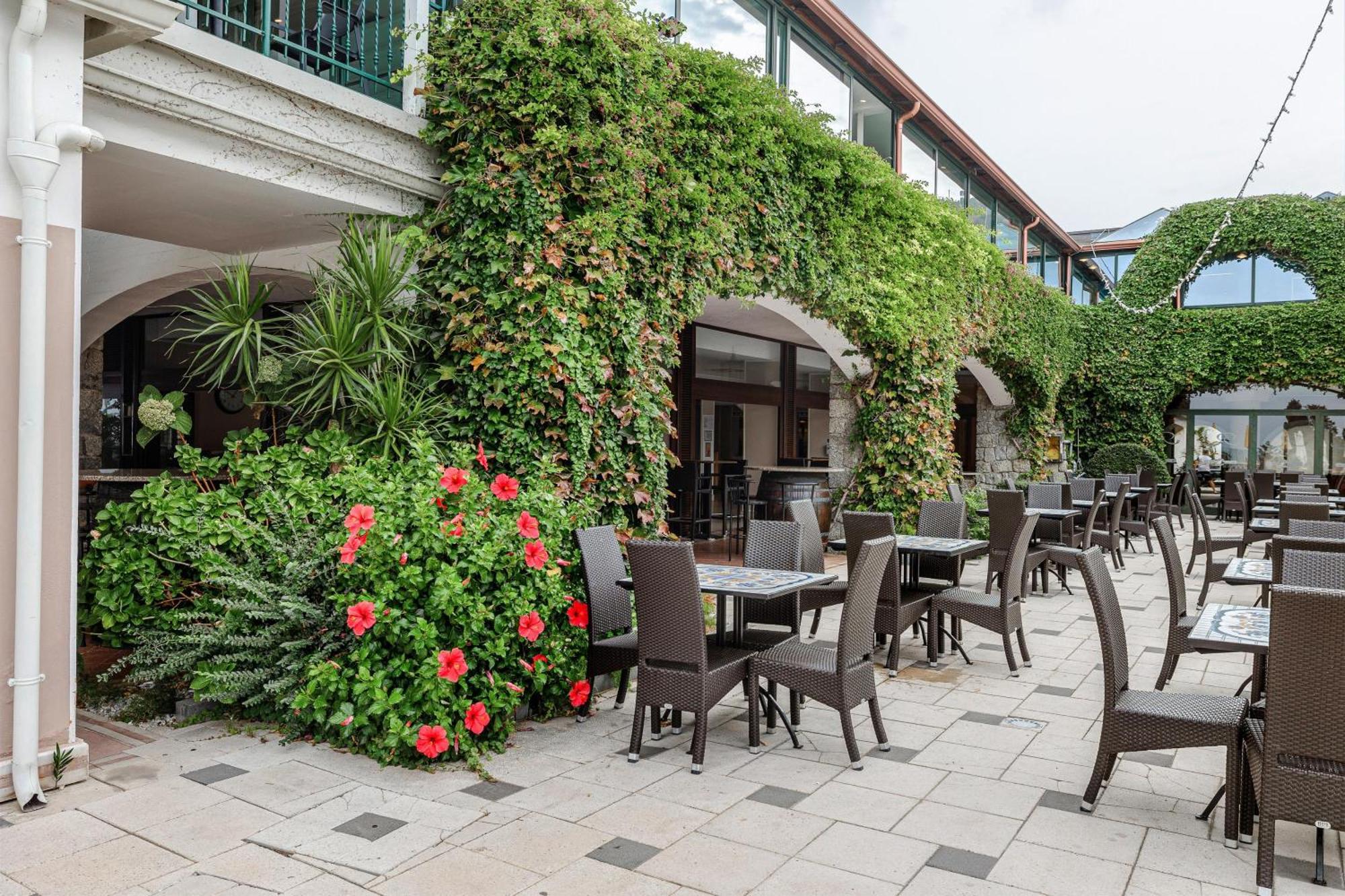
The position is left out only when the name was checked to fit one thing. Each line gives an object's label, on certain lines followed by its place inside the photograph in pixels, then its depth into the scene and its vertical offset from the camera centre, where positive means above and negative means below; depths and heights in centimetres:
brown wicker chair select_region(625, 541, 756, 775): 356 -78
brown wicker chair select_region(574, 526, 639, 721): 412 -76
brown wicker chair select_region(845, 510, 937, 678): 499 -80
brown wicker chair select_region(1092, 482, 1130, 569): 905 -81
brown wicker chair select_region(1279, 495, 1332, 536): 577 -37
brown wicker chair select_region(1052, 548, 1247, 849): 291 -85
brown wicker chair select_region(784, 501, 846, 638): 516 -65
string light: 1601 +351
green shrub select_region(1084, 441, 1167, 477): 1658 -15
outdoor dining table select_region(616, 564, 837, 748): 377 -59
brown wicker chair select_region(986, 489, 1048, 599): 656 -51
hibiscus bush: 352 -62
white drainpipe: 311 +31
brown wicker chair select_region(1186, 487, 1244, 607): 680 -79
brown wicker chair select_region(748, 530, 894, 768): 359 -87
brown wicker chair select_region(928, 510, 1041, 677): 512 -87
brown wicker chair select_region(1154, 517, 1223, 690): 419 -75
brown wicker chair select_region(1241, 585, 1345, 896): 244 -72
